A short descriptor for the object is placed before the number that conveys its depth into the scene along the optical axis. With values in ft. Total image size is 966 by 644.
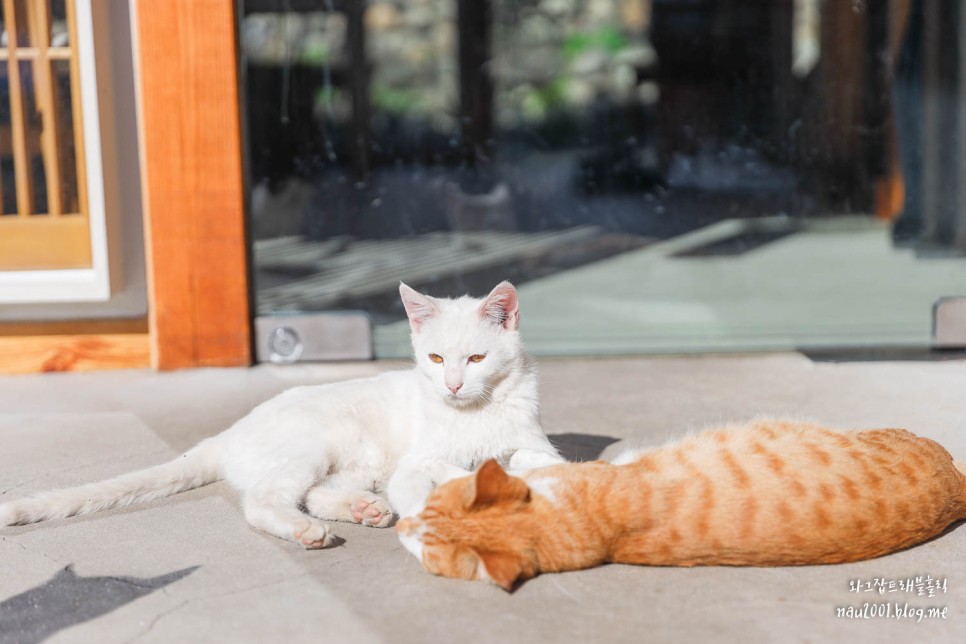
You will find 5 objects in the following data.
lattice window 14.01
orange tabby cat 7.49
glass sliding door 15.90
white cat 8.93
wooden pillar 14.17
